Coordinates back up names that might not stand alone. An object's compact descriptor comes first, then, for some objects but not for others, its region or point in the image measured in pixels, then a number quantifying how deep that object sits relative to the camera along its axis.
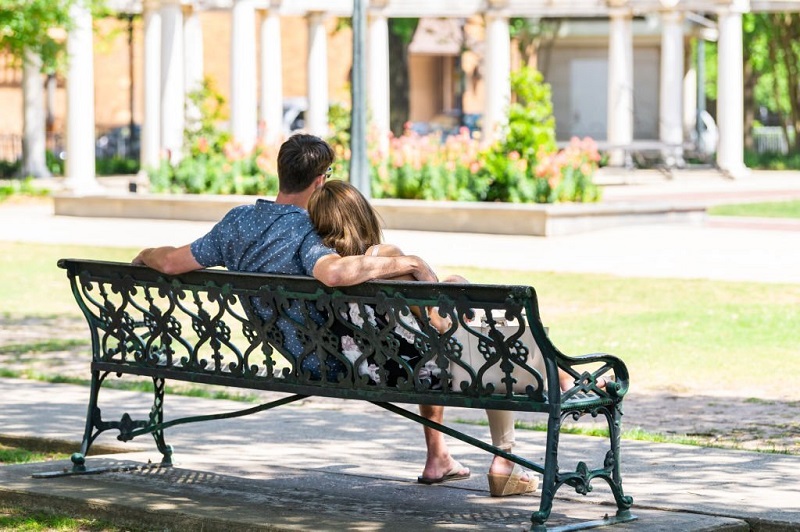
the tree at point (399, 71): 39.06
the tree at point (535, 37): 47.69
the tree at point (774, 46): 43.91
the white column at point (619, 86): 35.53
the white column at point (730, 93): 34.09
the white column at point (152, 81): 31.80
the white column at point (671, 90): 36.34
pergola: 29.62
